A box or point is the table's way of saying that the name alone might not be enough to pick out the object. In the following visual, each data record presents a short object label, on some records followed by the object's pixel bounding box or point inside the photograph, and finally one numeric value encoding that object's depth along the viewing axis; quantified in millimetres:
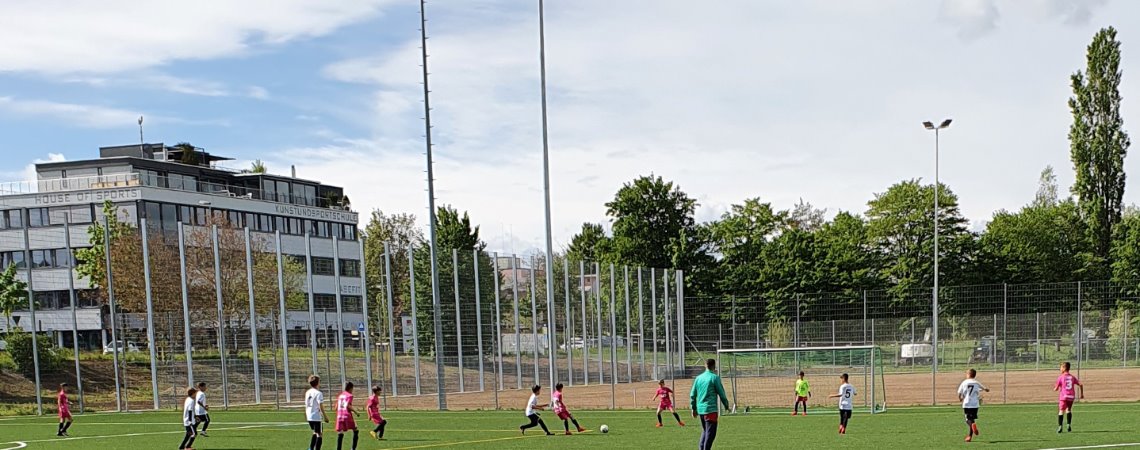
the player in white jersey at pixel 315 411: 23000
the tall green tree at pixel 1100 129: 76688
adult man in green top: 20094
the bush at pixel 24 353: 52781
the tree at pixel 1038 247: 82750
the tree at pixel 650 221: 90188
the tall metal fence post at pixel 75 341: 46531
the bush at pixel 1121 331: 60344
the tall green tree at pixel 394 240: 91750
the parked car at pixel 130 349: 46341
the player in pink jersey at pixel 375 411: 28219
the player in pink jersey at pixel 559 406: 30062
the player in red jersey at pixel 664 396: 33731
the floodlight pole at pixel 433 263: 44031
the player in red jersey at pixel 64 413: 33312
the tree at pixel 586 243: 109812
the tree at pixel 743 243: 85625
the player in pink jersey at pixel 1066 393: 27125
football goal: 48469
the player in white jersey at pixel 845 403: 28638
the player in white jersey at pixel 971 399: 25328
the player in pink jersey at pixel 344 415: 23609
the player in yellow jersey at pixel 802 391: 38156
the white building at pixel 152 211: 81250
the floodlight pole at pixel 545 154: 38469
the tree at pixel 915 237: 81188
